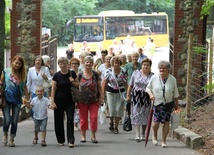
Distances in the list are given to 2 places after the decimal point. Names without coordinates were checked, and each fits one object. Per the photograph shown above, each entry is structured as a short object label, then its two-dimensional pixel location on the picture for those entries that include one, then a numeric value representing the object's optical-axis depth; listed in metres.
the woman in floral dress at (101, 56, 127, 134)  12.22
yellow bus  43.12
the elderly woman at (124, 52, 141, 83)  13.44
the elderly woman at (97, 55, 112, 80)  13.80
